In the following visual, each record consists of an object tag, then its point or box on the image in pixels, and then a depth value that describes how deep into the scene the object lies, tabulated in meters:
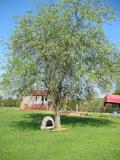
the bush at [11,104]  24.39
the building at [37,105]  23.22
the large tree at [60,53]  10.04
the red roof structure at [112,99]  22.42
